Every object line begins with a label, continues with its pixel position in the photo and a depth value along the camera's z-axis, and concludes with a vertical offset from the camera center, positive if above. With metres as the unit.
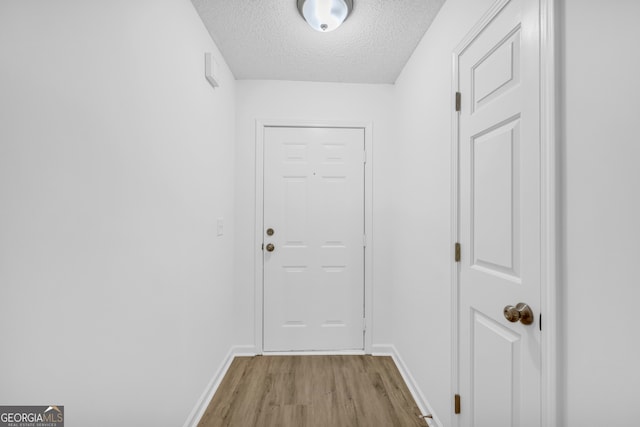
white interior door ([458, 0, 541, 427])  0.96 +0.00
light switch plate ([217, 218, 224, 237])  2.16 -0.08
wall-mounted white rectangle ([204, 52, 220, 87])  1.87 +0.96
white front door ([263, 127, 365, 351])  2.62 -0.20
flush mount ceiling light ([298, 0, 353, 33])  1.63 +1.18
